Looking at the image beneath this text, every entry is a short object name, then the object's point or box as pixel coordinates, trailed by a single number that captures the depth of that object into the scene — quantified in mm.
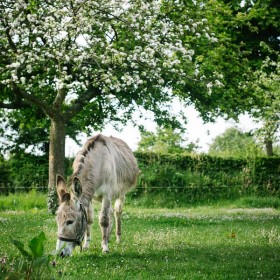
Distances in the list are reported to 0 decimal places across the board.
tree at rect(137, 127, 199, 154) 54872
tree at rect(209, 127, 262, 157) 75906
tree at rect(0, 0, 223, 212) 14508
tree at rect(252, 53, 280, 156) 23516
